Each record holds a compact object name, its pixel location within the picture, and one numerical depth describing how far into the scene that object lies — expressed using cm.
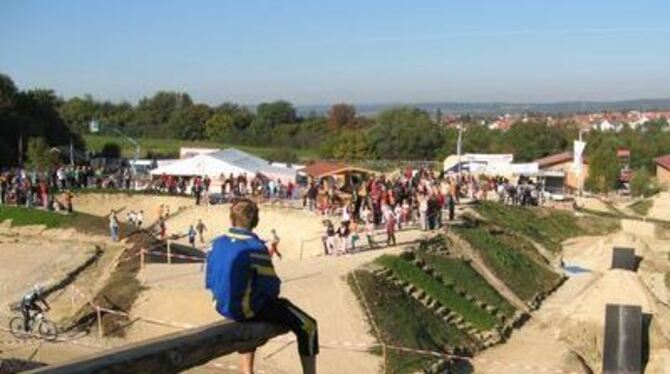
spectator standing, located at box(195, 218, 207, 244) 3956
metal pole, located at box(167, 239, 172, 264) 3241
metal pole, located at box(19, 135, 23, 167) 6623
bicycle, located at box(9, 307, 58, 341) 2591
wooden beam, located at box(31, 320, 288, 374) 375
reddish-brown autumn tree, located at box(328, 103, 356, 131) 14600
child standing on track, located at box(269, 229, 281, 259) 3169
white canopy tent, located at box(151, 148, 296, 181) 4956
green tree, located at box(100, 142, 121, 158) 8988
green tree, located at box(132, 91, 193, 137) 13762
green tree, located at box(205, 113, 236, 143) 12850
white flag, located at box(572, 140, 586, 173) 5712
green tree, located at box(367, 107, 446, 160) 11069
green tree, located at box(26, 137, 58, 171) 6150
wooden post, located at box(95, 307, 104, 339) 2642
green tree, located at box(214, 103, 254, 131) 13325
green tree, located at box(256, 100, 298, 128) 14012
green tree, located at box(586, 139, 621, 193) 8969
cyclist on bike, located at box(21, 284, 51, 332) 2611
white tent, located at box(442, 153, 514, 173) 6988
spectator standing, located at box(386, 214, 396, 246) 3344
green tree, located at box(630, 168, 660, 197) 8962
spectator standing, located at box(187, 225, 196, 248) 3875
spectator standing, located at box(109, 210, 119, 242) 3519
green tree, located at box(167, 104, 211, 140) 13350
